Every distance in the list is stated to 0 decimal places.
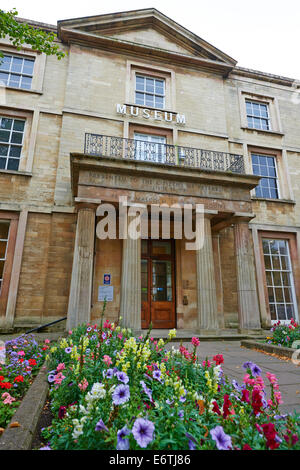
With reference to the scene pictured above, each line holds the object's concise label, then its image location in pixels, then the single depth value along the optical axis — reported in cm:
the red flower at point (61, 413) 207
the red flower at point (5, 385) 278
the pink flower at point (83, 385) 225
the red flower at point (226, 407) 161
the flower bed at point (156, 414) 147
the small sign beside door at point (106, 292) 995
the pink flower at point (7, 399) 265
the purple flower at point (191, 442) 144
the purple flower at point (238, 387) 224
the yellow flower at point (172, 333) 276
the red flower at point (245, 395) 163
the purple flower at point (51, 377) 309
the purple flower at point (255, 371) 209
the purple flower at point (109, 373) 214
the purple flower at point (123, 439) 138
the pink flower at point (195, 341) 266
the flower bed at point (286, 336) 645
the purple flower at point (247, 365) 222
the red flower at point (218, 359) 244
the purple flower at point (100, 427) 147
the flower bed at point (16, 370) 268
